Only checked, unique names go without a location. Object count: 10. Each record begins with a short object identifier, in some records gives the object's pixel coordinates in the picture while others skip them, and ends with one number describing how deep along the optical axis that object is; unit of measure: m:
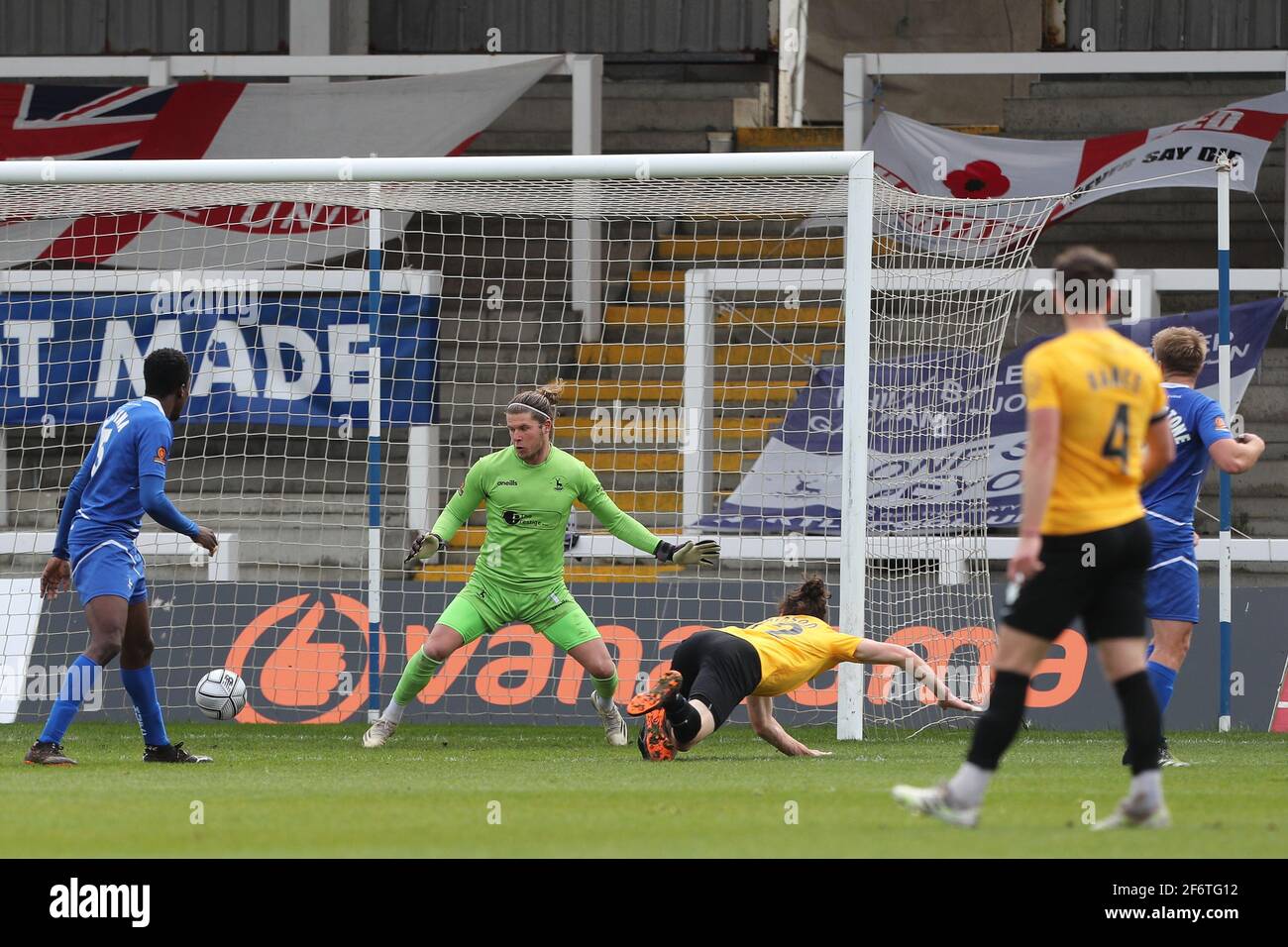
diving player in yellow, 16.72
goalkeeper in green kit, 19.25
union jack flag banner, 29.28
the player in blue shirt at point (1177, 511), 16.39
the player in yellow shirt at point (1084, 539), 10.85
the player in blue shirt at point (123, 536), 16.52
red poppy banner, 27.98
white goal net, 21.48
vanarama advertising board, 22.45
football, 20.39
